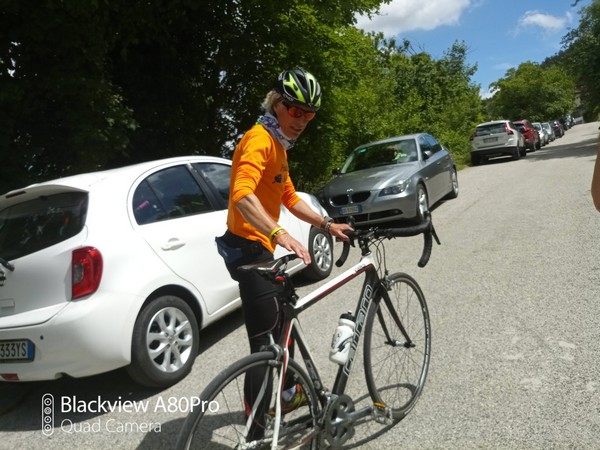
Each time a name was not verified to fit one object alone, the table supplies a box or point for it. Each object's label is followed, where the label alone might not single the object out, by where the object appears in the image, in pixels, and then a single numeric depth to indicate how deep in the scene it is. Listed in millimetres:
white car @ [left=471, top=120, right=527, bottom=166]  20281
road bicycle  2219
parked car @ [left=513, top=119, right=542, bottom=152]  24980
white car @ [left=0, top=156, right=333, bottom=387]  3492
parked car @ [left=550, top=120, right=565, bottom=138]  39806
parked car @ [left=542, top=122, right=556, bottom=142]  33569
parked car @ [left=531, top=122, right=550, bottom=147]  29988
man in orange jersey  2457
